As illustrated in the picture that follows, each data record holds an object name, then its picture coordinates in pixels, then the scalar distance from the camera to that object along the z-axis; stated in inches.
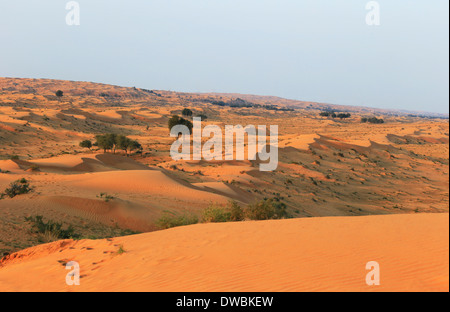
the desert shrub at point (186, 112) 2955.5
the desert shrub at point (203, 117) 3041.3
